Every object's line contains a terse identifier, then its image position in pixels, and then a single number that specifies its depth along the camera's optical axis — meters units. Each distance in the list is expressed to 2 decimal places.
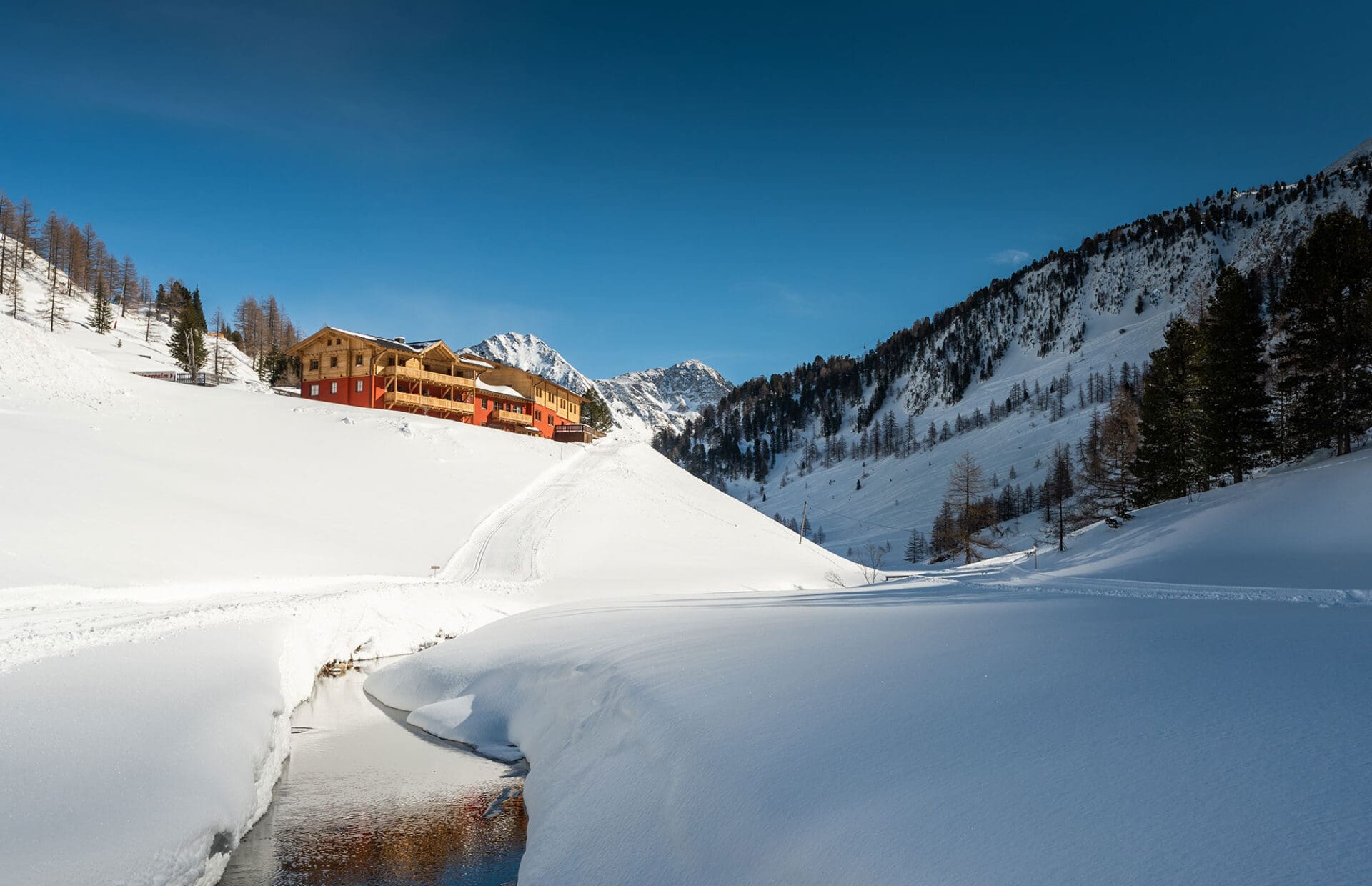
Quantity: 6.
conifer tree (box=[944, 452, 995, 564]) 58.28
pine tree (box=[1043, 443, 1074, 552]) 92.04
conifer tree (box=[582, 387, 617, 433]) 108.26
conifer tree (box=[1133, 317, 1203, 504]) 43.38
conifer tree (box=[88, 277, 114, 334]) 93.00
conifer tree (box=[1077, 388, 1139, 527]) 49.47
